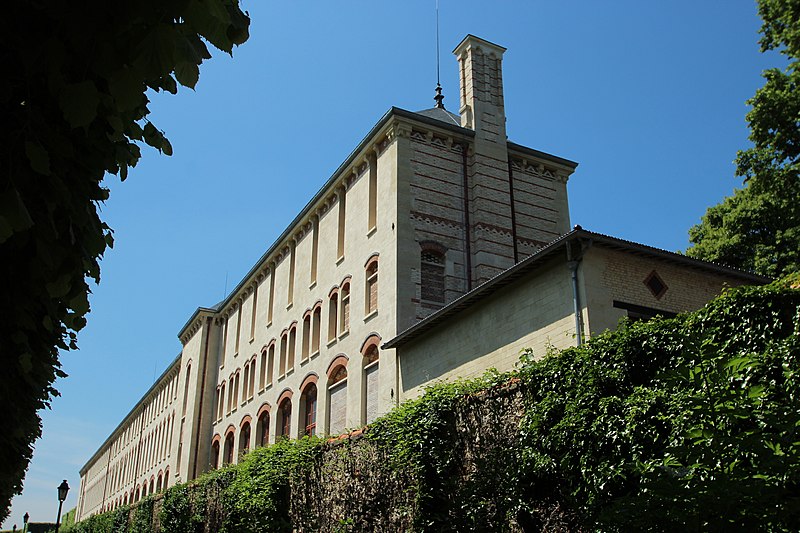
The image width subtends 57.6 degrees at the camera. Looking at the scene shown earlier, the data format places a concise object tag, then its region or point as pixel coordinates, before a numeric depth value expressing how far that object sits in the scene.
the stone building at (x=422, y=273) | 15.48
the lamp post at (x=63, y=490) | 30.55
